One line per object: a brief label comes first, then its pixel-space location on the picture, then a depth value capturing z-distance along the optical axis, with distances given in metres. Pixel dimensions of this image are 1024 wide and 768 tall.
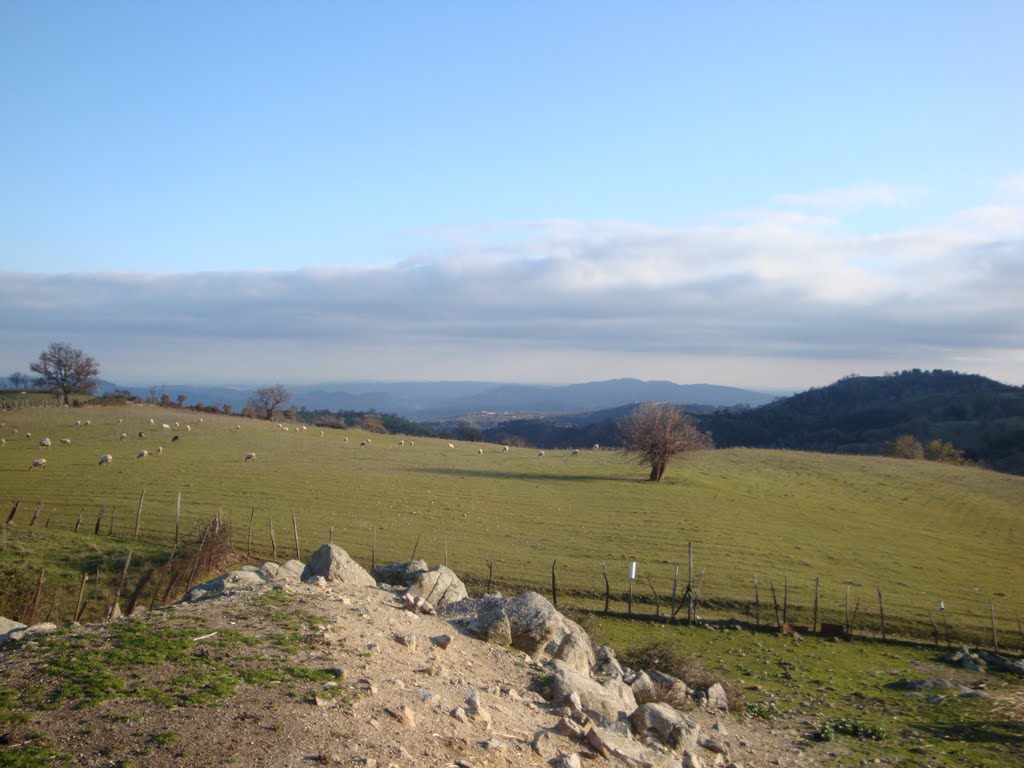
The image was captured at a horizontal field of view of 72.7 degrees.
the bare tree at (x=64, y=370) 114.31
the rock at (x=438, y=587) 19.27
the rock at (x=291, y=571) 19.77
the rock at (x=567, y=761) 10.23
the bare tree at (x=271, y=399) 138.06
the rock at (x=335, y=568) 19.06
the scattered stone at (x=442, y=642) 14.05
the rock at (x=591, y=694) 13.02
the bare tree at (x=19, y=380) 160.12
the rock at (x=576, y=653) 16.41
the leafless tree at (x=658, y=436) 65.00
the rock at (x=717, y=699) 17.06
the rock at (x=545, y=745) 10.47
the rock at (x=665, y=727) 12.77
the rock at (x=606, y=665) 16.76
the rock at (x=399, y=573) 20.83
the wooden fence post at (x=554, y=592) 30.03
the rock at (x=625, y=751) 11.15
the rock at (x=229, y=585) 16.55
